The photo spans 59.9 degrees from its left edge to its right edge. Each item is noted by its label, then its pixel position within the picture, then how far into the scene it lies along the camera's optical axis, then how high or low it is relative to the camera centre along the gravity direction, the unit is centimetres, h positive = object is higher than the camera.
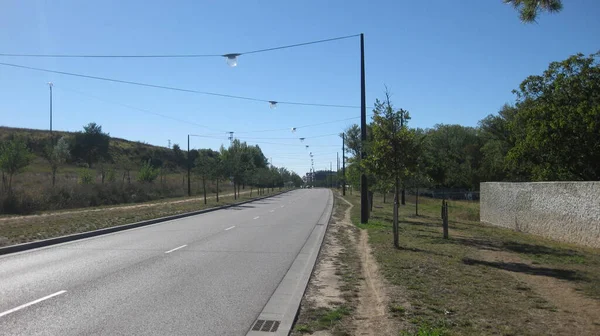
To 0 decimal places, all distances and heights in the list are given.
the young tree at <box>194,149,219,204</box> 4184 +114
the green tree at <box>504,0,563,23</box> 825 +276
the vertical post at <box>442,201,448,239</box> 1659 -141
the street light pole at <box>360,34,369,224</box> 2017 +279
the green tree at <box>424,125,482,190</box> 6175 +386
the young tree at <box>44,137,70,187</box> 3827 +197
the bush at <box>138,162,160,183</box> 5242 +66
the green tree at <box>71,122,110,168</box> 8200 +597
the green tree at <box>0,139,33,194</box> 3105 +148
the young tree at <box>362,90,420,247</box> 1447 +98
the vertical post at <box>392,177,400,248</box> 1398 -123
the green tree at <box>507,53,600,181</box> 2300 +255
